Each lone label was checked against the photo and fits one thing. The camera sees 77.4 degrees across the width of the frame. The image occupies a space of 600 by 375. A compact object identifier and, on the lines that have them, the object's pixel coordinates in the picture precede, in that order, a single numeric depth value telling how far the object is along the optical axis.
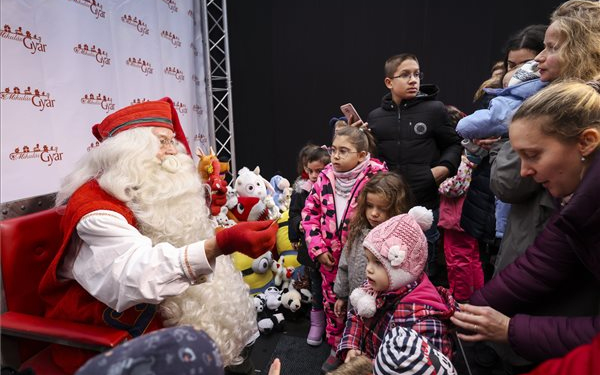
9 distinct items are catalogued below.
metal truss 5.11
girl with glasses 2.44
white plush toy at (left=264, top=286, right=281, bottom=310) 3.23
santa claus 1.32
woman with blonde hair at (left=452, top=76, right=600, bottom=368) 1.02
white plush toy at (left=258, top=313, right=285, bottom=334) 3.02
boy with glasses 2.81
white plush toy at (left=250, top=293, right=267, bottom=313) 3.21
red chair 1.39
